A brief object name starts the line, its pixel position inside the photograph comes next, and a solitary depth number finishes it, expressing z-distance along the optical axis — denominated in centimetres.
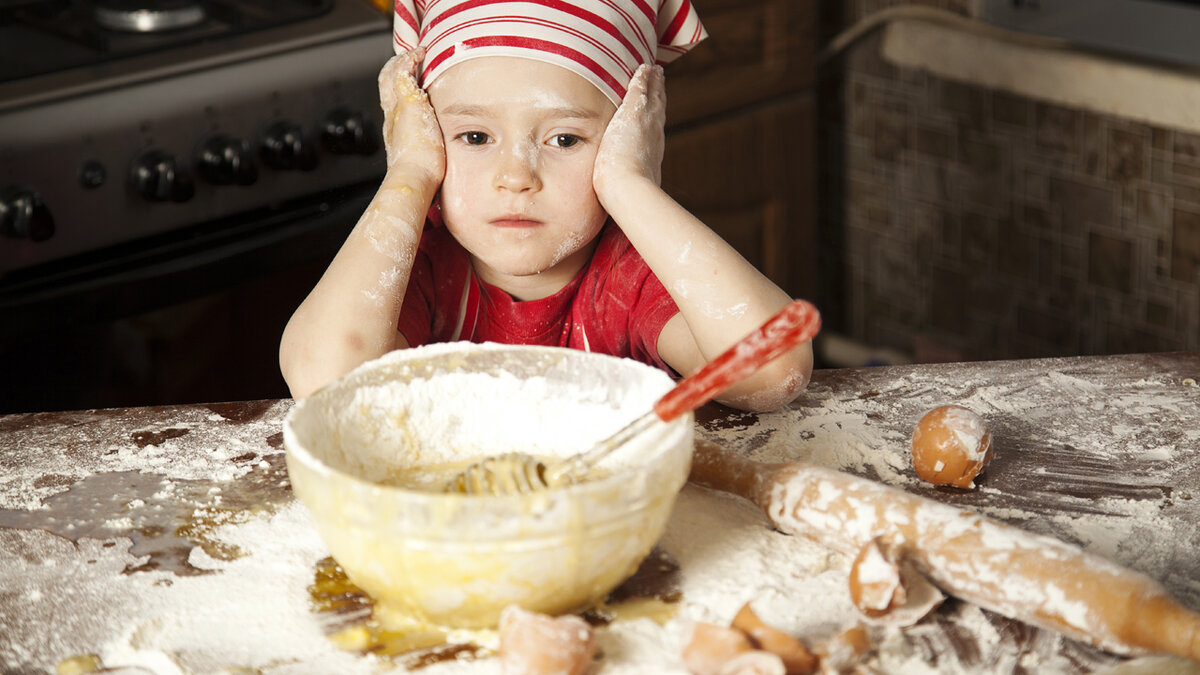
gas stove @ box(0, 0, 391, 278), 162
